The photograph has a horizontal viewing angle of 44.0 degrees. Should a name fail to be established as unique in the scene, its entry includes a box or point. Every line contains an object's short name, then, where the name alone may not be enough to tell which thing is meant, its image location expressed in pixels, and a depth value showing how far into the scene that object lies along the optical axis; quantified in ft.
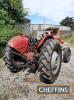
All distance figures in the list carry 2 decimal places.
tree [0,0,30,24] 23.85
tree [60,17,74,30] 78.43
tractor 7.41
